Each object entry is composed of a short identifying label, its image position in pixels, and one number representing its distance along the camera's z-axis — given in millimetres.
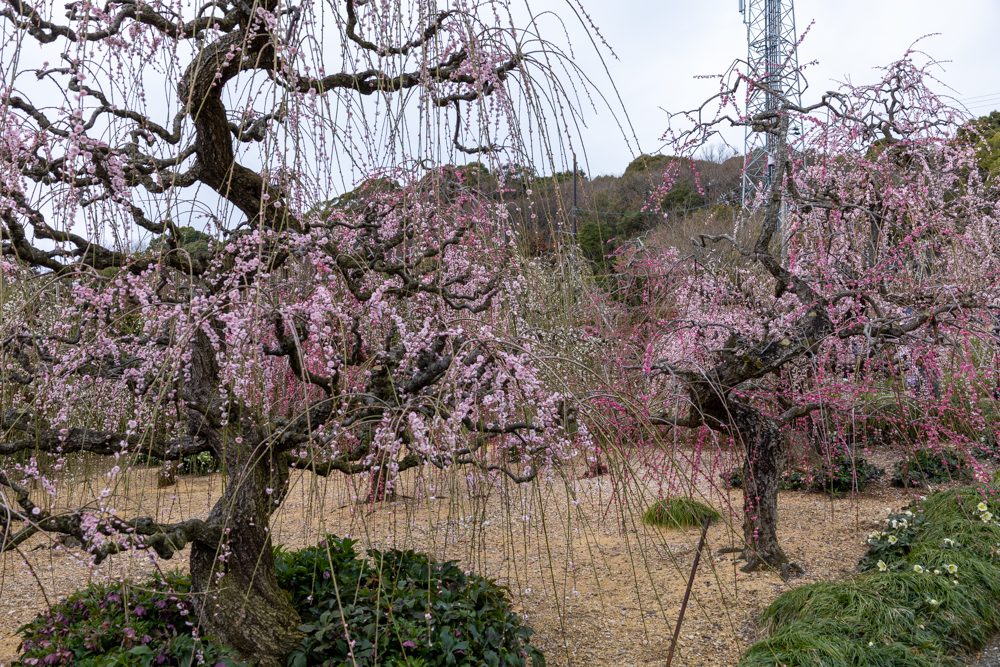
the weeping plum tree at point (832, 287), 3475
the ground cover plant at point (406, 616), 2145
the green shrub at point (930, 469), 5066
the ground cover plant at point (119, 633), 2037
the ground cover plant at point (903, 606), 2488
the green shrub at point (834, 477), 5145
